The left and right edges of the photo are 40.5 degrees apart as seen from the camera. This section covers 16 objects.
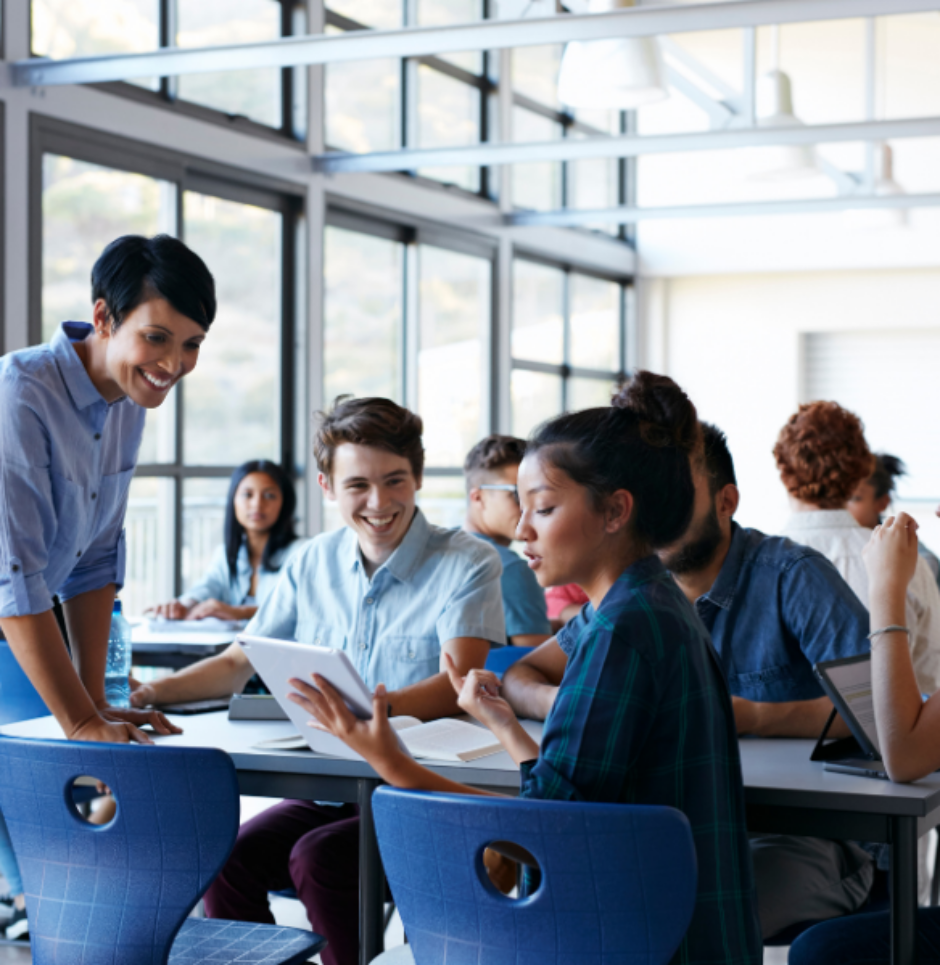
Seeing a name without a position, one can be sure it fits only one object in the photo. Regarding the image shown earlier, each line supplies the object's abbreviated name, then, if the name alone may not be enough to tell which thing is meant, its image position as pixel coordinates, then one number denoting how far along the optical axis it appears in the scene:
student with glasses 3.53
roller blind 9.47
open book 1.97
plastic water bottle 2.50
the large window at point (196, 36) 4.83
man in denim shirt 2.06
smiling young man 2.46
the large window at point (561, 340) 8.74
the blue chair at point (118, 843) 1.66
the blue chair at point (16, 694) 2.64
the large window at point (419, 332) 6.75
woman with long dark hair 4.57
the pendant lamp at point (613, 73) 4.34
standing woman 2.03
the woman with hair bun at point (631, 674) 1.44
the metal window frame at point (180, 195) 4.57
